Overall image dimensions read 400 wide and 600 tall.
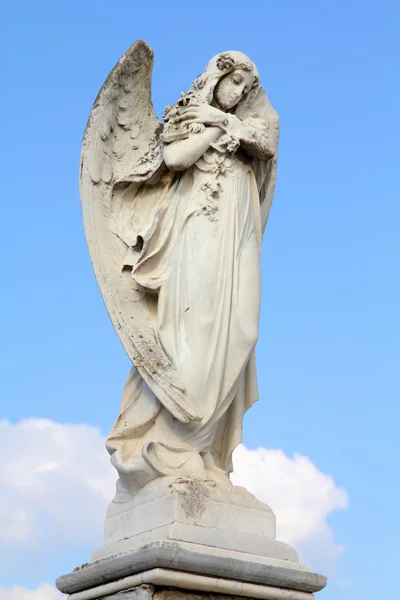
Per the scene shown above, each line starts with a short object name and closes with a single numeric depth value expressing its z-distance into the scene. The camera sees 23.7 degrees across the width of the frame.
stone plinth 5.90
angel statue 6.38
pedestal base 5.63
